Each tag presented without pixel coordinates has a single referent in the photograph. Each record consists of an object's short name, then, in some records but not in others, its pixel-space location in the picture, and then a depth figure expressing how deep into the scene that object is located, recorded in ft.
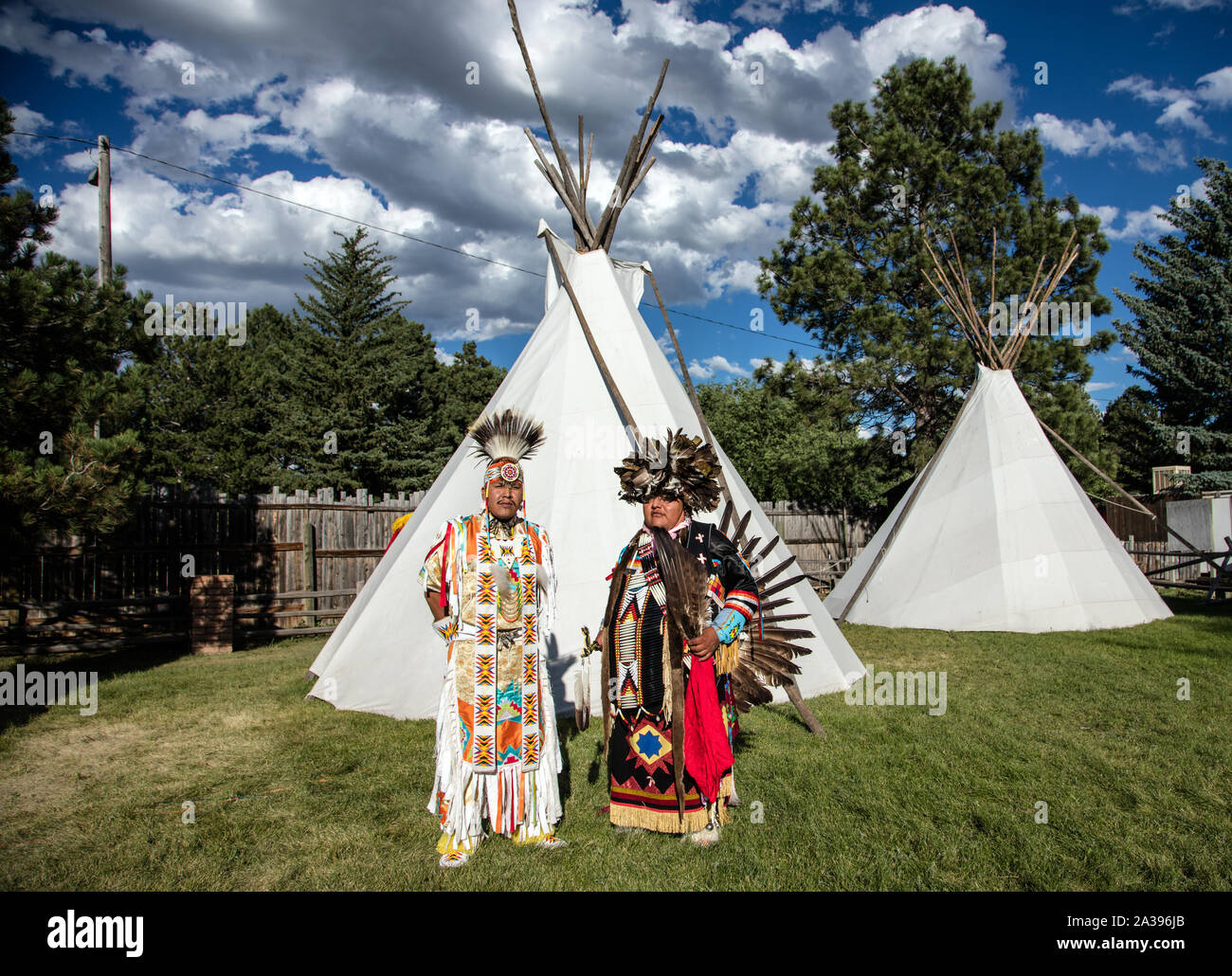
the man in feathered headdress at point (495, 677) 10.12
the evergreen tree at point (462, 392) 75.82
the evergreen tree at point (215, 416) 62.80
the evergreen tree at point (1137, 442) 68.28
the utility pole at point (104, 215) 31.50
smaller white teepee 27.94
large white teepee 17.25
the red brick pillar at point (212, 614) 26.78
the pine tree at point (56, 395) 17.30
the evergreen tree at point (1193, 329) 63.05
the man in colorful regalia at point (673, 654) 9.95
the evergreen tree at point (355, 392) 63.82
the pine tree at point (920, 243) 53.21
